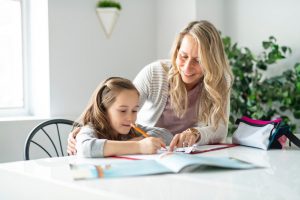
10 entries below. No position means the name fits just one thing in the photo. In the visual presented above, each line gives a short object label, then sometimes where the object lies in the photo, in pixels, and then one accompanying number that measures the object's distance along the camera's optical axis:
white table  1.11
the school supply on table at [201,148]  1.79
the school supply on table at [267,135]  1.88
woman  2.14
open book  1.32
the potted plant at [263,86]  3.44
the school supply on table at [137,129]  1.86
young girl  1.91
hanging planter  3.60
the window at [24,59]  3.43
